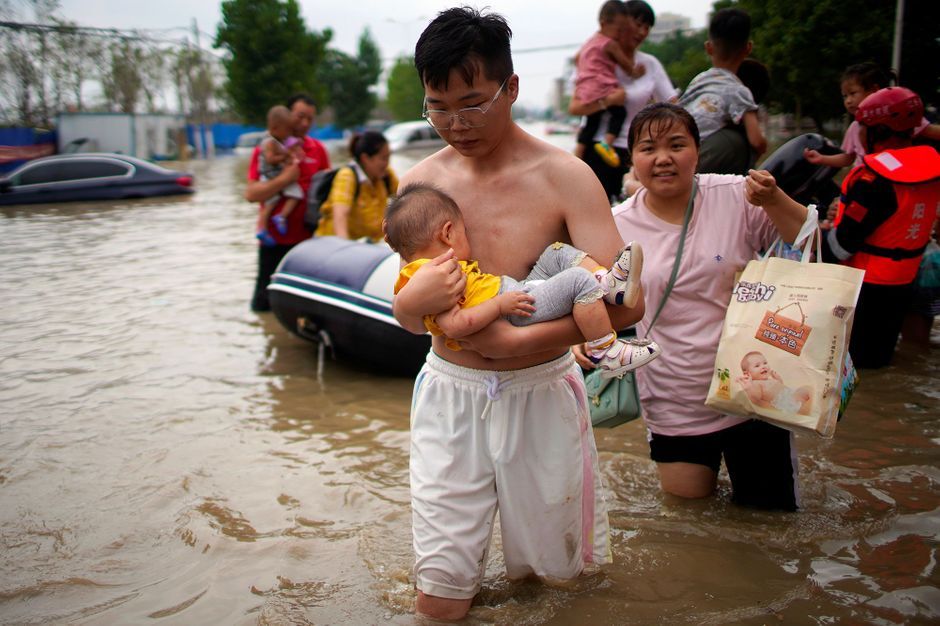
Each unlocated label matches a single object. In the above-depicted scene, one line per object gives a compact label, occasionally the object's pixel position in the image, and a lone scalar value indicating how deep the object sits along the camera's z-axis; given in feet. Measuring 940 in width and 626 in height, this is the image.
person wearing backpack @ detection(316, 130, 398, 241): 20.97
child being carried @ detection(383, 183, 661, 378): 7.61
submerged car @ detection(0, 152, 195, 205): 58.13
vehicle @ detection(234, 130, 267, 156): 134.05
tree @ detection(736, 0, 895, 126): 57.62
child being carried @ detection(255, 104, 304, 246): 22.97
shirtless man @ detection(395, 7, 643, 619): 8.20
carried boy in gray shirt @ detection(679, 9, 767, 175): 14.97
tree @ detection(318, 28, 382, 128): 189.67
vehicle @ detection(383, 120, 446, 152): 101.50
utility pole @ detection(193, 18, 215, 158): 131.75
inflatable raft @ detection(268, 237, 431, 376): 18.69
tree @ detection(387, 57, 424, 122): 235.44
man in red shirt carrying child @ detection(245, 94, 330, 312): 22.94
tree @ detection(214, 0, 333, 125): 125.80
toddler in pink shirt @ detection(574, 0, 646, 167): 18.31
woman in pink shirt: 10.43
